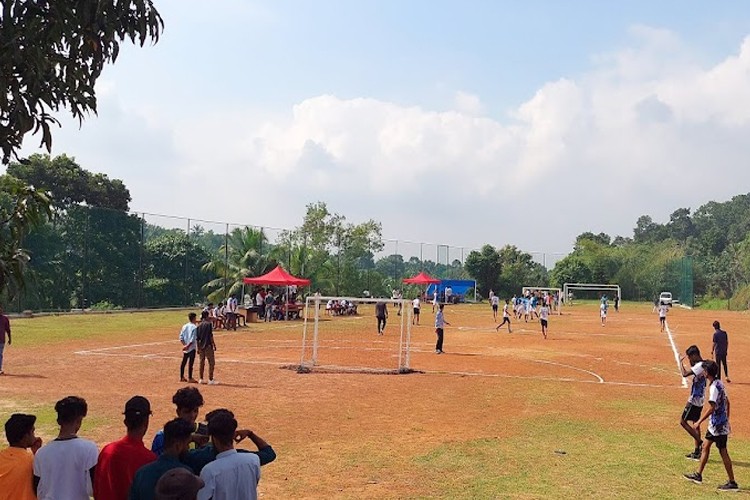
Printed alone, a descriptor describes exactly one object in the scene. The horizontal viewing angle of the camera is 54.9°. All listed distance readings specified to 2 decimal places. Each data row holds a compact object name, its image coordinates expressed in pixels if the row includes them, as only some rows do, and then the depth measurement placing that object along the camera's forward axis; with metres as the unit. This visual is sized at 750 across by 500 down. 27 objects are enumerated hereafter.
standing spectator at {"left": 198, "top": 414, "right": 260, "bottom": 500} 5.13
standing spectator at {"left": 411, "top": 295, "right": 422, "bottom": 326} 40.38
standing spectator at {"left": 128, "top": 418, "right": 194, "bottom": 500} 4.80
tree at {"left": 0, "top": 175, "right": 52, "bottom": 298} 4.55
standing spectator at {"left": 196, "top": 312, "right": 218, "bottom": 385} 18.75
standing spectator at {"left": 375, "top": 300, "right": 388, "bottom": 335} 34.62
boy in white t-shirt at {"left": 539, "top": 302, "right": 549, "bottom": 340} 34.62
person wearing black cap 5.32
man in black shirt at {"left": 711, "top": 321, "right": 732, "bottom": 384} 19.64
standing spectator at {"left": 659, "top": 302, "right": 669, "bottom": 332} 40.50
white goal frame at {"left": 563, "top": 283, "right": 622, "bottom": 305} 76.18
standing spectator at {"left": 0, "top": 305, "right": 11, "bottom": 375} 19.18
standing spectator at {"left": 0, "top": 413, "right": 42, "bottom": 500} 5.57
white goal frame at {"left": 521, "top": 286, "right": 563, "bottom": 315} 56.94
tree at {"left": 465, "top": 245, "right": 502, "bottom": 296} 79.12
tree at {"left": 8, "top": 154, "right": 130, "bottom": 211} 50.94
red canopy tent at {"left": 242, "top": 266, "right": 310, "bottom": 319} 40.69
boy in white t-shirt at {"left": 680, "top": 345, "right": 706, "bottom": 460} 11.80
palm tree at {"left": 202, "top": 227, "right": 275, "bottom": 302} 47.09
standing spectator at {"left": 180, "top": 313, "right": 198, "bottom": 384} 18.78
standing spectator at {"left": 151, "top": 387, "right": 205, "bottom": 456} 6.30
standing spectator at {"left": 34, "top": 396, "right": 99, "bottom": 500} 5.50
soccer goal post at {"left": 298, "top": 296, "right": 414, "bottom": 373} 22.33
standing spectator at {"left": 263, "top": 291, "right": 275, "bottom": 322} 42.86
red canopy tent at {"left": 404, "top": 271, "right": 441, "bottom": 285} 61.62
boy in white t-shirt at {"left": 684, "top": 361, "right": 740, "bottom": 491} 10.16
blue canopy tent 73.94
